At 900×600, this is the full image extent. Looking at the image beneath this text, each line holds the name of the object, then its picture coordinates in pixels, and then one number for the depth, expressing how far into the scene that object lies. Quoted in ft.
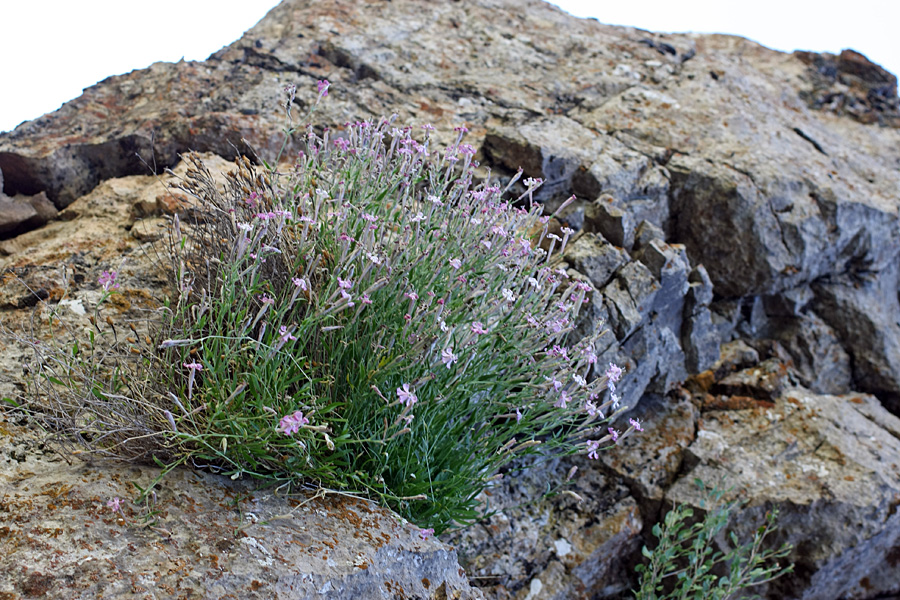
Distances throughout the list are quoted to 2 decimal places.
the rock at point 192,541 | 6.23
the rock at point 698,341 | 15.70
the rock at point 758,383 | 16.08
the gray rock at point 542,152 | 15.67
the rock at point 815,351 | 17.56
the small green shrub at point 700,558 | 11.73
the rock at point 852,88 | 25.67
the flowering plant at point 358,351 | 7.59
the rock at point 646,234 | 15.19
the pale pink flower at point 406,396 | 6.86
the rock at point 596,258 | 13.82
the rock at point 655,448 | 13.73
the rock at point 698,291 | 15.62
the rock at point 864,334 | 18.19
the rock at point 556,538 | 11.42
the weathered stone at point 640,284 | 13.93
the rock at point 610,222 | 14.74
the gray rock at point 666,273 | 14.58
